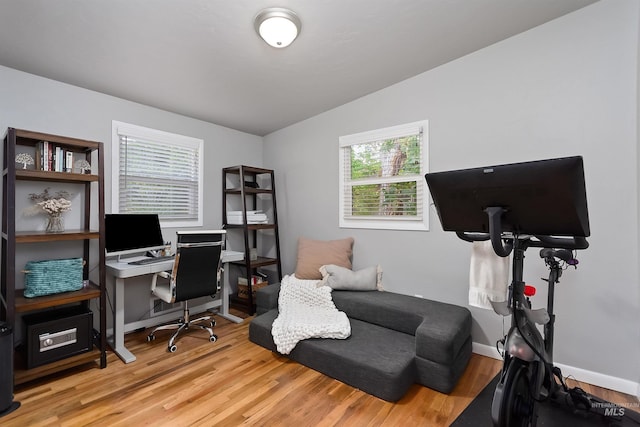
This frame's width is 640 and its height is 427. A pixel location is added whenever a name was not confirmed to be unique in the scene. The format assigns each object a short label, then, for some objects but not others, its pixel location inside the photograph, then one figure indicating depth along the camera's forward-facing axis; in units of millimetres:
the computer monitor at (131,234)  2662
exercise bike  1147
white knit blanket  2373
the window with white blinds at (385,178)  2855
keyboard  2710
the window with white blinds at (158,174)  2971
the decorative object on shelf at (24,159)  2184
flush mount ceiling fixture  1847
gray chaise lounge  1966
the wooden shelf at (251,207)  3598
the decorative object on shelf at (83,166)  2439
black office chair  2578
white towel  1983
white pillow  2953
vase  2352
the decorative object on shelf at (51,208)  2297
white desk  2455
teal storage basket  2127
